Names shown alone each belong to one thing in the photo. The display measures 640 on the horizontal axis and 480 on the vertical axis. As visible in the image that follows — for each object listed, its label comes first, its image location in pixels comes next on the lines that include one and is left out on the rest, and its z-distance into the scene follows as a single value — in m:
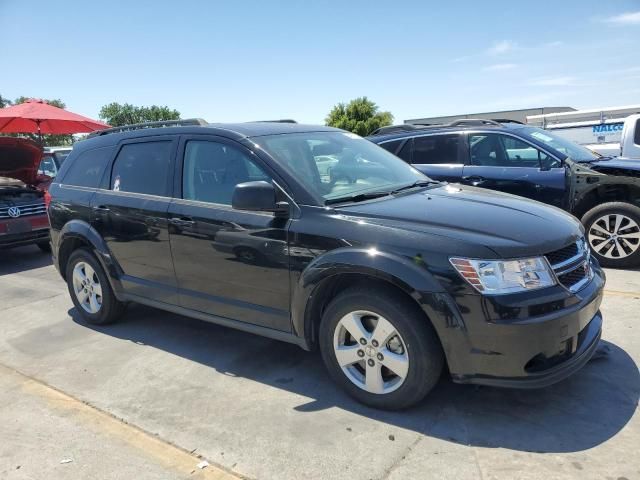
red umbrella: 10.42
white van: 13.84
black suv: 2.73
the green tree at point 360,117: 38.84
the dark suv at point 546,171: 6.11
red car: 7.75
